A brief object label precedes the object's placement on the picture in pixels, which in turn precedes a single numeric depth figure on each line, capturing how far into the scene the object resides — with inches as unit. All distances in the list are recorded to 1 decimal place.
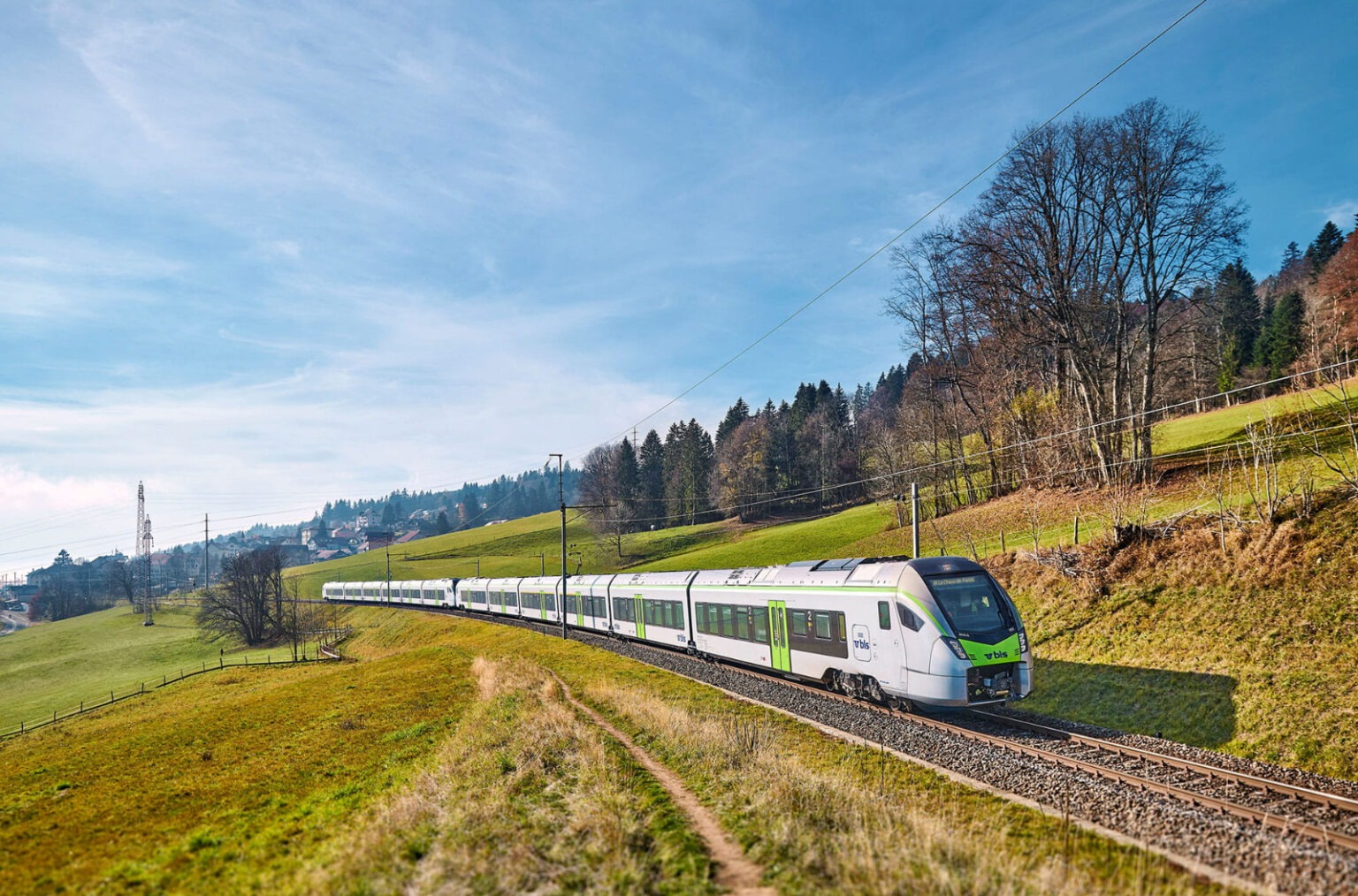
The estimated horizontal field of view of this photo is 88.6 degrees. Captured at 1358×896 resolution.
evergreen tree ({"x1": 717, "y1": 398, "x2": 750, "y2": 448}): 4731.8
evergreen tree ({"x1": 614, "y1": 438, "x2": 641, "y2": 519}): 4581.7
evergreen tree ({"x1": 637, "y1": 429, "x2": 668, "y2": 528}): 4436.5
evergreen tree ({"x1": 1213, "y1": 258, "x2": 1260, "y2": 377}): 2915.8
